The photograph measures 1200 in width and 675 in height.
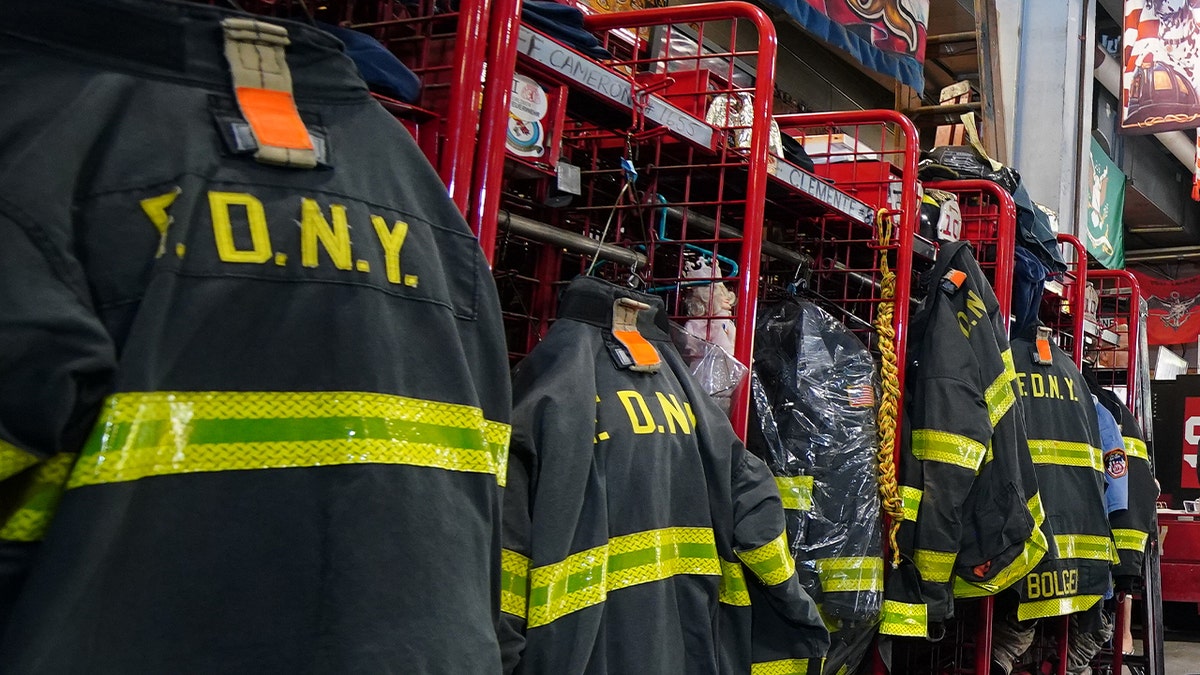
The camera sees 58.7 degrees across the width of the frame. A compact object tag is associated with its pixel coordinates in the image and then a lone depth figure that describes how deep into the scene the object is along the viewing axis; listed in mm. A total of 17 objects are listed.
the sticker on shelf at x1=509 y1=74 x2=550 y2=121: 1872
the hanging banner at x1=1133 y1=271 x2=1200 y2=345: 13555
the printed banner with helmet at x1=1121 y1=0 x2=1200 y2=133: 8141
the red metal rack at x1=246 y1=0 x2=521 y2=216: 1668
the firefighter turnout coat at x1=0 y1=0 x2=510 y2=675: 987
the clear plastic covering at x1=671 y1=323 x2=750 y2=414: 2465
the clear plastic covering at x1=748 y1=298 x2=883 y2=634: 2896
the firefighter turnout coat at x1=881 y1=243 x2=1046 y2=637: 3330
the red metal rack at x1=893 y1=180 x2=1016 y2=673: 4039
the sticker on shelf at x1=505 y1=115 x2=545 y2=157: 1871
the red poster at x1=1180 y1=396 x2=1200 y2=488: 9391
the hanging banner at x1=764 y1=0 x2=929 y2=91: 5316
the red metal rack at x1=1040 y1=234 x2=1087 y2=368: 5273
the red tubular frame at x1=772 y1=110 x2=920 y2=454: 3396
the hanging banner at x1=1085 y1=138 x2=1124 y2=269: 9336
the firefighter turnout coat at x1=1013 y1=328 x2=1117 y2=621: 4262
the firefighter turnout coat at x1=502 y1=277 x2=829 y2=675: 1744
